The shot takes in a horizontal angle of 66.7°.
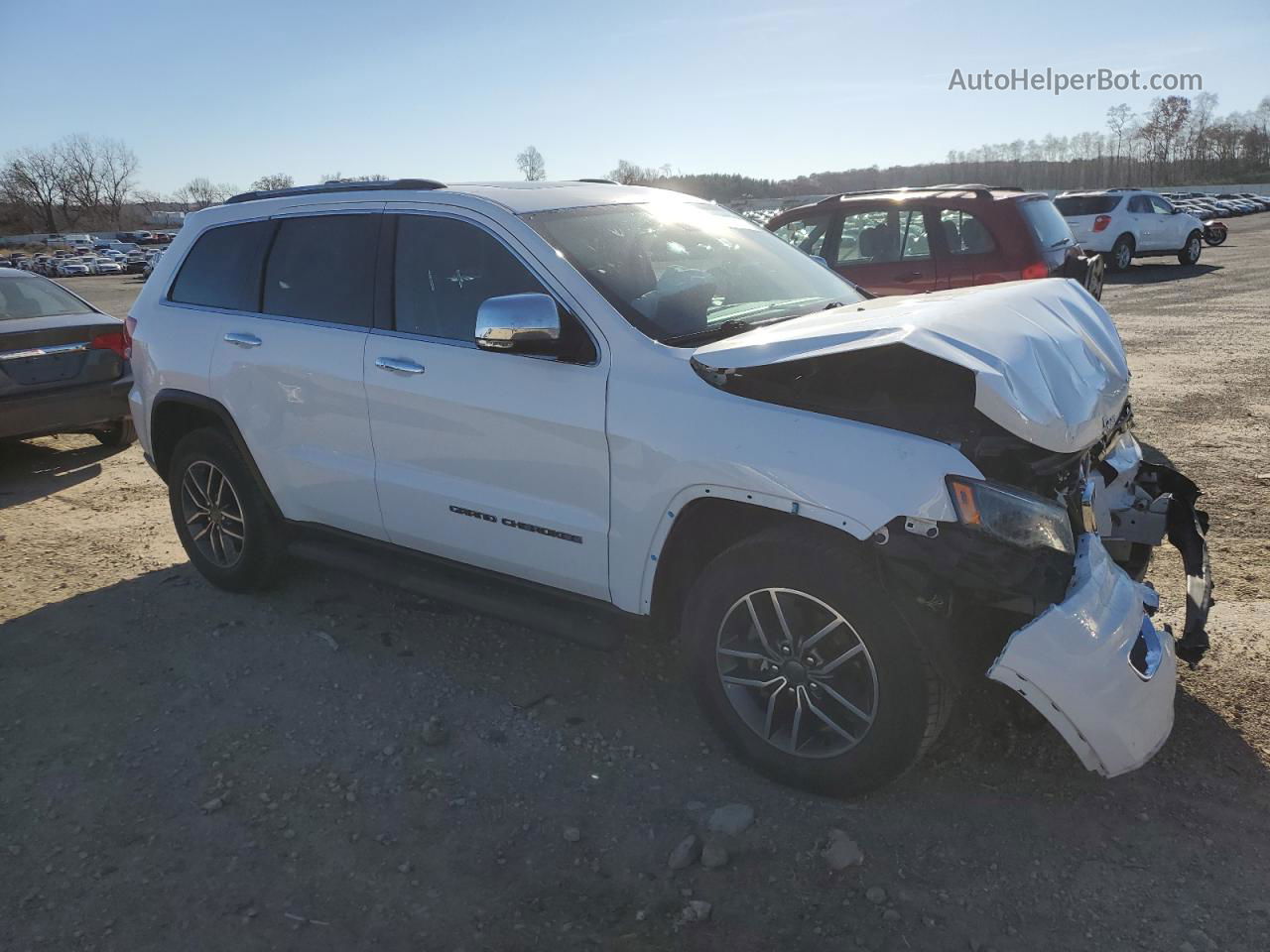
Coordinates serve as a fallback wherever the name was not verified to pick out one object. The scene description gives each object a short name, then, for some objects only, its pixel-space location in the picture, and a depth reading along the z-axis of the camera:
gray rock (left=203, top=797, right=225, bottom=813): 3.21
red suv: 8.41
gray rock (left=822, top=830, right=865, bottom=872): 2.79
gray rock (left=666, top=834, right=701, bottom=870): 2.85
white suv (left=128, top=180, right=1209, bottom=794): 2.74
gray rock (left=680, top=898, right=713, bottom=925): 2.63
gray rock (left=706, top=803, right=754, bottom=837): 2.99
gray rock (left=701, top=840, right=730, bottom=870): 2.83
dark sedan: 7.42
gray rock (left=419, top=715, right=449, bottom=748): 3.57
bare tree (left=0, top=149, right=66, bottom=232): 112.00
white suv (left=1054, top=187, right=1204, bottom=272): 22.69
